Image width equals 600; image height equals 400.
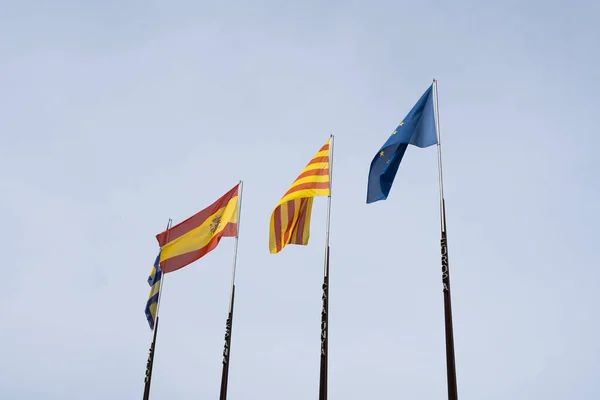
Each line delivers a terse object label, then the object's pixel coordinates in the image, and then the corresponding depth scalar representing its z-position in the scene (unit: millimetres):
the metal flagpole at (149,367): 34375
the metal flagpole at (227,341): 28391
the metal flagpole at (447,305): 19266
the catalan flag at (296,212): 28438
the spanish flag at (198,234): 32406
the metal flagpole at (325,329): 23708
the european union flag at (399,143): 25861
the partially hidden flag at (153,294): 36341
